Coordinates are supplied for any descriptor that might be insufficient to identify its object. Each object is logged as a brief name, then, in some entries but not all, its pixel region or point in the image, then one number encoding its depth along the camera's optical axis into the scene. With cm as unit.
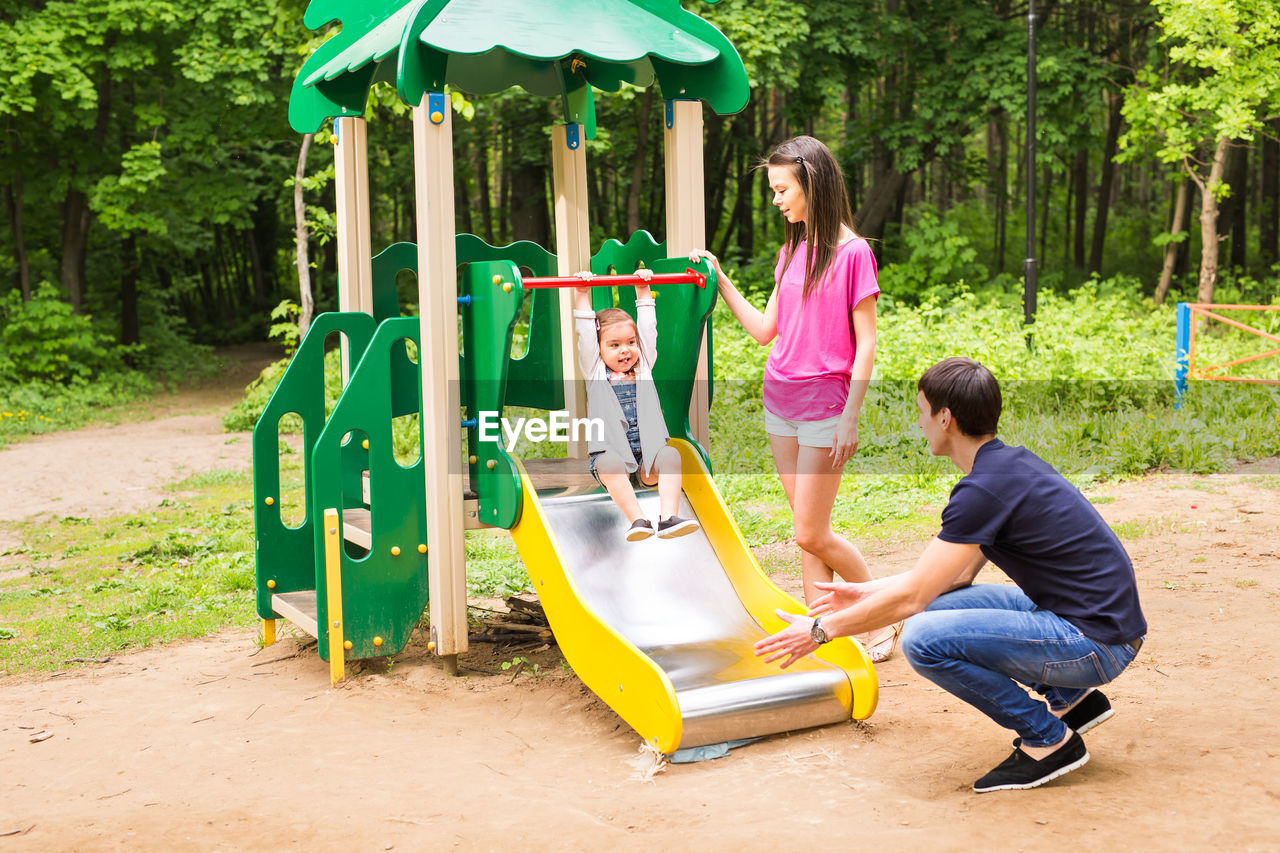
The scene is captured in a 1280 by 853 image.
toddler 441
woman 387
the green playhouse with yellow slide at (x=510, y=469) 386
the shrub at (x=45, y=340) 1633
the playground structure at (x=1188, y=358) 1015
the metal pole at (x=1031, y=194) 1255
